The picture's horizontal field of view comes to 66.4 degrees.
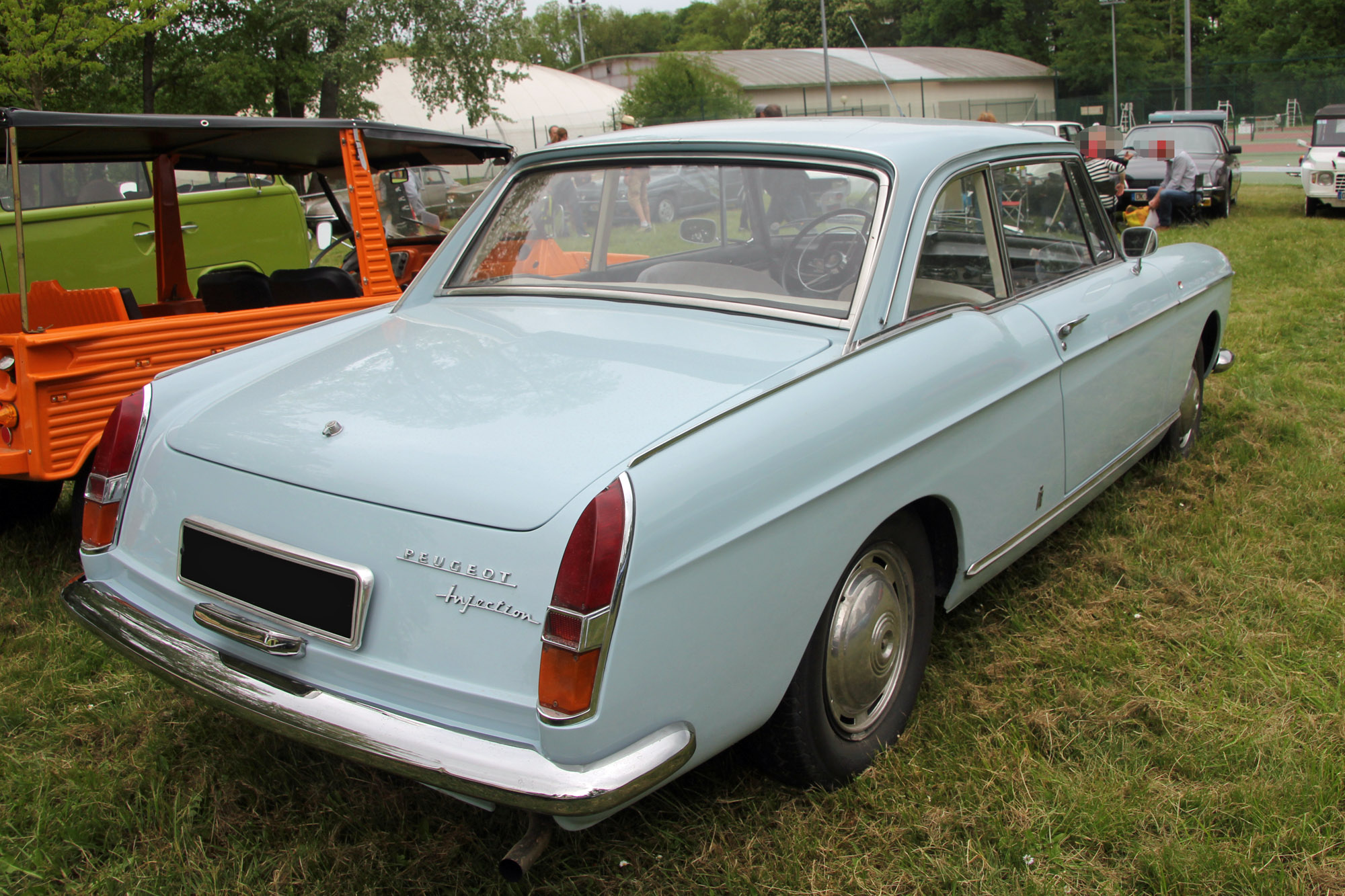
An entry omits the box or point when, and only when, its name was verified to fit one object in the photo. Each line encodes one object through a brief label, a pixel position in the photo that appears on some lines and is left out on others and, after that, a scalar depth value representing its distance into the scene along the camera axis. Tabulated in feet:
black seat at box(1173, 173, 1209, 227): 43.20
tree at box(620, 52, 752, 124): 121.49
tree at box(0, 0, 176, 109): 43.93
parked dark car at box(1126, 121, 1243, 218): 45.06
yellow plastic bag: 39.55
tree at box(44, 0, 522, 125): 68.08
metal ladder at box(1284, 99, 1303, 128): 112.88
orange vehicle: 11.63
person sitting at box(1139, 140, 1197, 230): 41.86
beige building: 164.25
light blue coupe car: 5.97
